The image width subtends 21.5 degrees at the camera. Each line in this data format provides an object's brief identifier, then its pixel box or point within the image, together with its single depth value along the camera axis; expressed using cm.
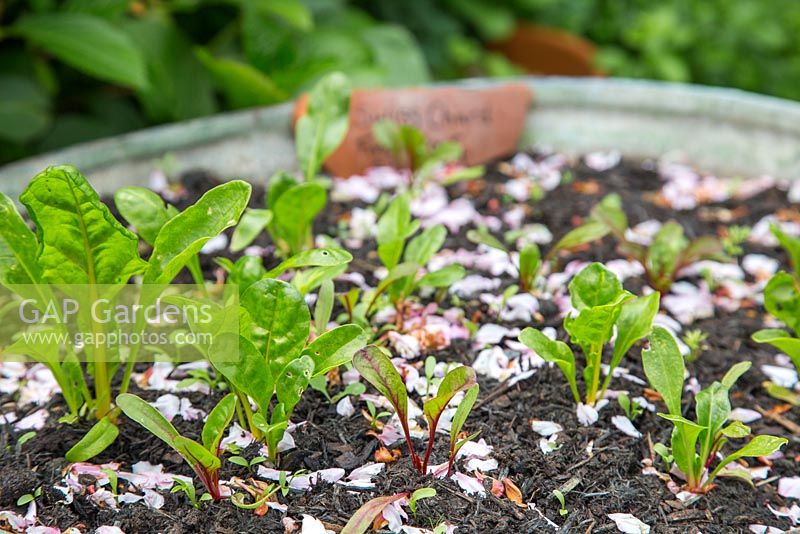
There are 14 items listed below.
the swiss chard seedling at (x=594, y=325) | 82
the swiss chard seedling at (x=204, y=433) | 77
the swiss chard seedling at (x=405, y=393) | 79
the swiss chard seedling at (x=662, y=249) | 94
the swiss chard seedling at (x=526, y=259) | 91
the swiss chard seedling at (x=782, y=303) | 86
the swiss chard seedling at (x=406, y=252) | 88
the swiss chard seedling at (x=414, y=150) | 102
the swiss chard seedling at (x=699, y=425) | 80
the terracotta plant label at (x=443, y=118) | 106
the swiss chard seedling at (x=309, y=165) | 91
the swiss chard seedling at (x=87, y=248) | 80
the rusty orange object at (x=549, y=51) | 301
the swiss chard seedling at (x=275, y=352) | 79
